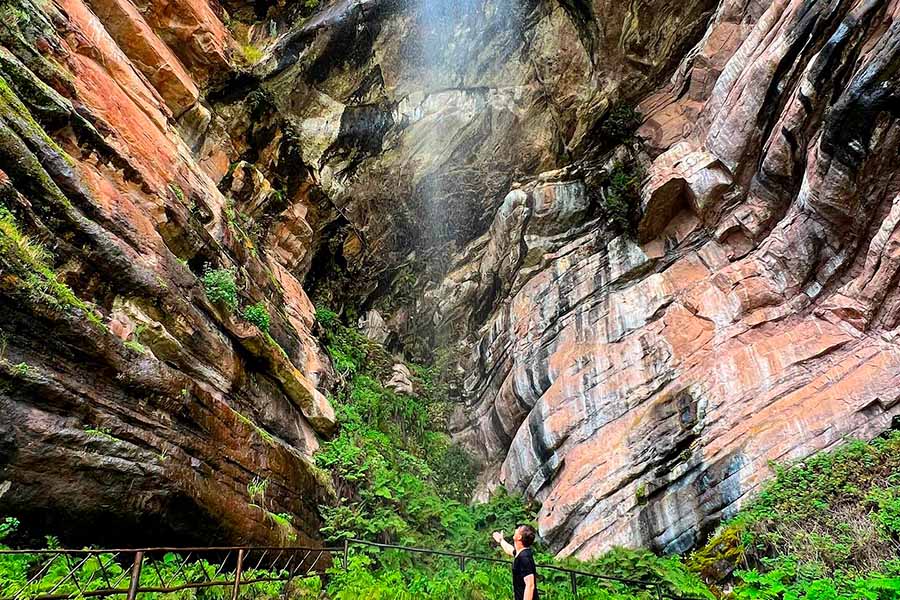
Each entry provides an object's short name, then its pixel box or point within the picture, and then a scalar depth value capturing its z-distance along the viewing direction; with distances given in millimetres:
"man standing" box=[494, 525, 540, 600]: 4289
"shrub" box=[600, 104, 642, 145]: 16328
